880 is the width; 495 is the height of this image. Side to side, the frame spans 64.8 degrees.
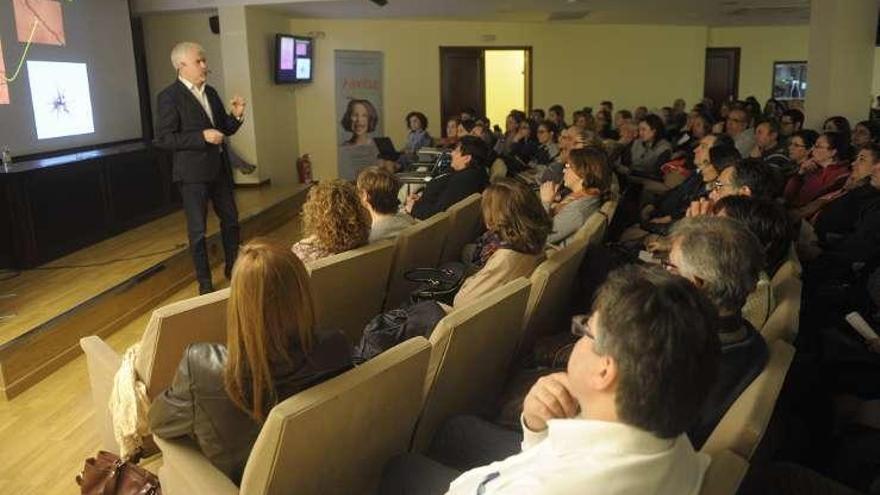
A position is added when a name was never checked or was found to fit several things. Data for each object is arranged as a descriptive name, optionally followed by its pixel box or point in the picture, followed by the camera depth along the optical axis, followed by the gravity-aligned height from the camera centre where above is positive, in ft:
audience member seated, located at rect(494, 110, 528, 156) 26.35 -1.36
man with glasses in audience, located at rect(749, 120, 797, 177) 19.18 -1.41
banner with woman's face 32.71 -0.23
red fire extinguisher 31.94 -2.98
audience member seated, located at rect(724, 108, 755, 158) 22.21 -1.16
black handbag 9.61 -2.55
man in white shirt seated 3.38 -1.47
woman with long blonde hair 5.21 -1.94
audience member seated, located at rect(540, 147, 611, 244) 12.75 -1.74
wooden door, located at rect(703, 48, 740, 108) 42.57 +1.05
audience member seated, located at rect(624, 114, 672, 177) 23.18 -1.83
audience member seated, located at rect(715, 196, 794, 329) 8.21 -1.50
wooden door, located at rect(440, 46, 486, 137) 35.27 +0.96
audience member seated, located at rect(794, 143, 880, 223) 13.21 -2.03
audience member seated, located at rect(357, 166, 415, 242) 10.98 -1.55
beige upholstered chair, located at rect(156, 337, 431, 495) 4.63 -2.40
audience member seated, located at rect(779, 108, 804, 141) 23.20 -1.04
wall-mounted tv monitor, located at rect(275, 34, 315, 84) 28.55 +1.87
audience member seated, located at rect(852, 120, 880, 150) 18.17 -1.18
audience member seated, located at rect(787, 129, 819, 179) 17.57 -1.40
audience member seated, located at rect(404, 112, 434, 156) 29.31 -1.39
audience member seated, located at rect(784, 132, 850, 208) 15.48 -1.86
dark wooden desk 16.76 -2.45
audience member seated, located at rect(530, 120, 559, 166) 24.31 -1.69
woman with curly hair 9.26 -1.57
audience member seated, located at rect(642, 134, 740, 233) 14.07 -2.01
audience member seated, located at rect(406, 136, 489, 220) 15.84 -1.87
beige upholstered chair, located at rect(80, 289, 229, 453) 6.98 -2.31
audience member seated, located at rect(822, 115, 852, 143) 19.38 -0.99
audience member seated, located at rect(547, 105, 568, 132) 29.86 -0.83
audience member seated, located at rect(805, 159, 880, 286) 11.10 -2.61
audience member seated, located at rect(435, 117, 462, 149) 26.96 -1.42
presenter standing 14.53 -0.61
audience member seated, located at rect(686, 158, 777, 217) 11.10 -1.44
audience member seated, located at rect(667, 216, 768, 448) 5.40 -1.57
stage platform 11.93 -3.80
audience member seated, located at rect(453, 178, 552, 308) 8.43 -1.72
